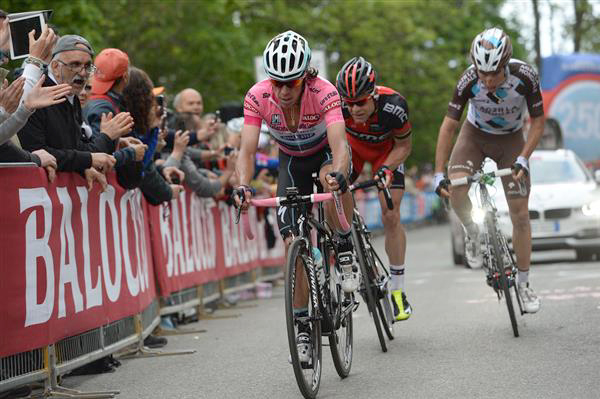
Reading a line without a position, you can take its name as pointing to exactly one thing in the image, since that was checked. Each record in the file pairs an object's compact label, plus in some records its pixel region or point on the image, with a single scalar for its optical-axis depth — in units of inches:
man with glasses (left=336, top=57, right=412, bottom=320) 689.6
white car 1338.6
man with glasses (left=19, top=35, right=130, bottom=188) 637.3
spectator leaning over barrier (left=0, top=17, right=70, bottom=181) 560.1
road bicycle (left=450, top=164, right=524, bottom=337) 730.2
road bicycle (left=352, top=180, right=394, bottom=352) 695.1
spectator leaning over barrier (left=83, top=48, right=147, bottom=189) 743.7
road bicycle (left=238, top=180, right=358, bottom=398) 526.3
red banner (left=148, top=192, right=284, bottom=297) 877.2
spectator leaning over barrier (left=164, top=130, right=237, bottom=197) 919.0
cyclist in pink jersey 555.2
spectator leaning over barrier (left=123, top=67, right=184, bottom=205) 797.2
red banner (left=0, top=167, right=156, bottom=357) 559.2
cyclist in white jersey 737.6
